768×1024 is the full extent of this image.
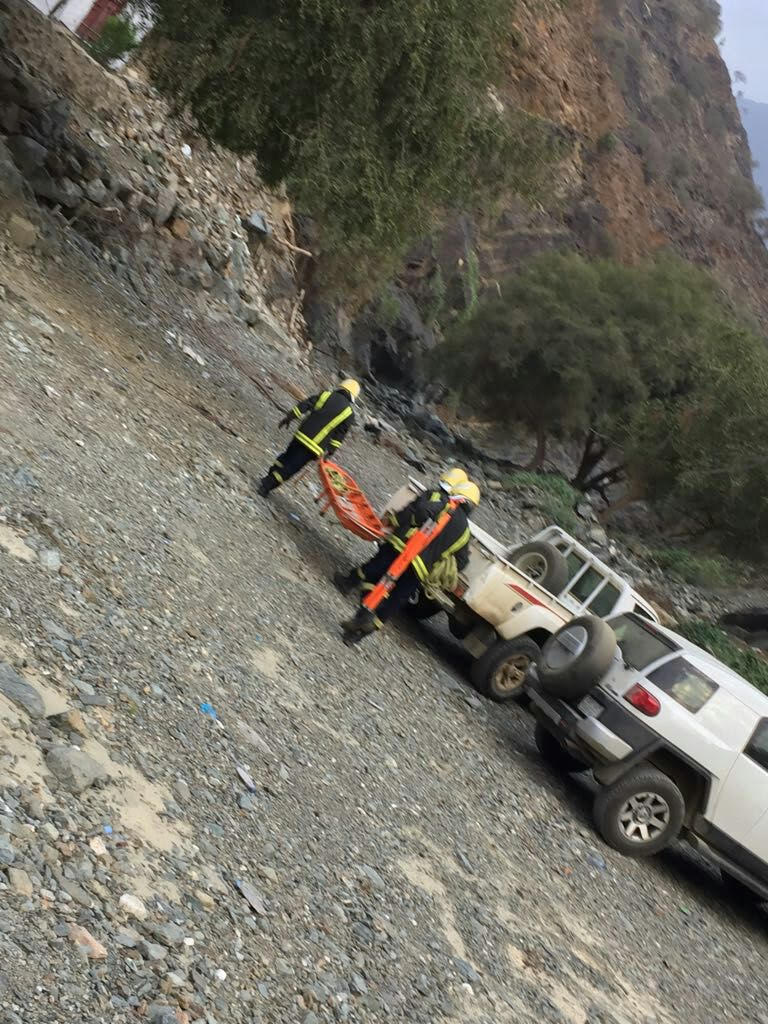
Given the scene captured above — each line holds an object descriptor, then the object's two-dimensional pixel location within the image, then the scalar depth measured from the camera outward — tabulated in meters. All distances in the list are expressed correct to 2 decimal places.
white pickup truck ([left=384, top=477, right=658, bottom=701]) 9.77
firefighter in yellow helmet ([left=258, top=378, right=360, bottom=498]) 10.25
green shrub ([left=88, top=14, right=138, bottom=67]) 21.64
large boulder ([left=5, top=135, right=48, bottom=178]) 14.34
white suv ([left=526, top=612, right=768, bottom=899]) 8.11
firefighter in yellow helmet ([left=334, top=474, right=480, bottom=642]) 8.71
